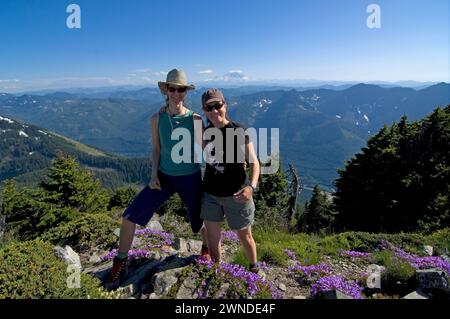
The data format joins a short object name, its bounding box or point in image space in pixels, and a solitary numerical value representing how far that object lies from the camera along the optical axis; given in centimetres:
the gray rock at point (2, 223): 716
